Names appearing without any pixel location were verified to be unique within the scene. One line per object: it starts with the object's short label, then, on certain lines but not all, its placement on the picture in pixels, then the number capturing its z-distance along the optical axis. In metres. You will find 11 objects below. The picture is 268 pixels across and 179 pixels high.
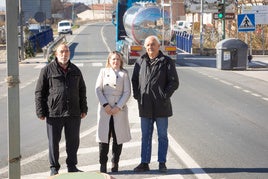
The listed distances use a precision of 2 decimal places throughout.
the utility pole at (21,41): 30.52
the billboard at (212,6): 38.09
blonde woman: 7.33
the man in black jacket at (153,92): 7.39
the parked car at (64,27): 70.74
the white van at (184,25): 68.85
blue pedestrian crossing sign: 27.48
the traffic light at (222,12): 32.62
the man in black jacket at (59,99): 6.98
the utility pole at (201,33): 36.00
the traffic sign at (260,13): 31.79
